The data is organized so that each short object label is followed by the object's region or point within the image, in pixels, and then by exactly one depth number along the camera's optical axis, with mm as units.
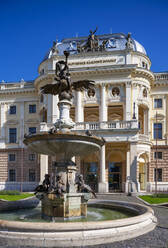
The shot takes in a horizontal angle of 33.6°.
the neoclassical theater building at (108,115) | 35469
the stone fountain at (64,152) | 10906
